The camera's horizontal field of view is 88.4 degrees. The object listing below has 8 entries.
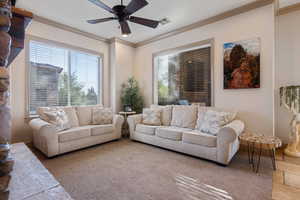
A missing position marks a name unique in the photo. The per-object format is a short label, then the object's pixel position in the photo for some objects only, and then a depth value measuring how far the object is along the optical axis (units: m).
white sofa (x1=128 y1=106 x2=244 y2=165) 2.46
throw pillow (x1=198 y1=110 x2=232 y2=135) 2.76
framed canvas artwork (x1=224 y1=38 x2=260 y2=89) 3.02
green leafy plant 4.71
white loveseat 2.76
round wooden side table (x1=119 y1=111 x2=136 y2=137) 4.45
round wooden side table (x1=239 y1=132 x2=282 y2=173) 2.18
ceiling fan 2.24
